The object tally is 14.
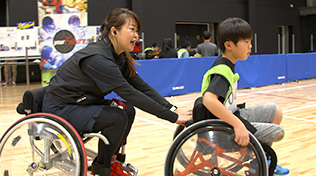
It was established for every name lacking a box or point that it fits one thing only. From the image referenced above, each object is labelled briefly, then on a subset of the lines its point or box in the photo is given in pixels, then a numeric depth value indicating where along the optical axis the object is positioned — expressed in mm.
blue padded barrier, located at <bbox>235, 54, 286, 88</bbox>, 6496
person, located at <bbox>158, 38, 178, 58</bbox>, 6742
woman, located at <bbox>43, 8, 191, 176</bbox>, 1647
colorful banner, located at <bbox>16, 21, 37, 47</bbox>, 6227
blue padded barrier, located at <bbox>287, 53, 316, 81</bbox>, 7340
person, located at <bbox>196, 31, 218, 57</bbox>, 6809
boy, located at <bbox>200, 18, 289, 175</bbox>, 1525
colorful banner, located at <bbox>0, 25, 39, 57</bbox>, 7879
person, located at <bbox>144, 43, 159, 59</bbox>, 7551
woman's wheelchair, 1528
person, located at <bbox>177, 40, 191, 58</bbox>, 7340
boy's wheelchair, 1526
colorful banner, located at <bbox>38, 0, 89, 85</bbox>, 5988
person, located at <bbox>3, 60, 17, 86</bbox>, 8453
